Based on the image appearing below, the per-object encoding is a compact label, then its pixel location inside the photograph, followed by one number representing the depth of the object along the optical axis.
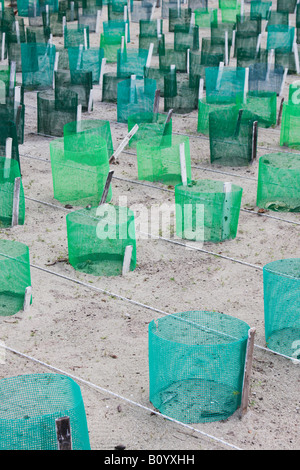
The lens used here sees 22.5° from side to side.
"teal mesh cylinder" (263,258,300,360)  8.64
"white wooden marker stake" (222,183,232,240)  11.15
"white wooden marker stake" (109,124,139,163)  12.17
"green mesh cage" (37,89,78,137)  15.59
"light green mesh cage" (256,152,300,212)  12.45
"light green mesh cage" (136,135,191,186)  13.38
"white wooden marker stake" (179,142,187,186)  12.88
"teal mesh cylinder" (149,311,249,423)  7.64
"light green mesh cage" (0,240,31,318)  9.63
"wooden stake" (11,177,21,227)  11.59
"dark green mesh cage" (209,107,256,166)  14.46
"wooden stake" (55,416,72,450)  6.05
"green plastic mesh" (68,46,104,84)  19.94
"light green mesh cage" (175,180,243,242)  11.33
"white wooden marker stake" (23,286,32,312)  9.65
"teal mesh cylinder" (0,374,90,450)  6.70
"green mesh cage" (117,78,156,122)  16.72
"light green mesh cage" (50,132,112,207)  12.58
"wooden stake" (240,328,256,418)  7.51
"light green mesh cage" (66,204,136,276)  10.59
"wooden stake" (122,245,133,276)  10.48
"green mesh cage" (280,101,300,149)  15.17
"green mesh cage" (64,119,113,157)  13.68
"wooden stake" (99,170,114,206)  11.69
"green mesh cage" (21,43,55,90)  19.64
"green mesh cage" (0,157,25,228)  11.84
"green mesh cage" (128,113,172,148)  14.56
